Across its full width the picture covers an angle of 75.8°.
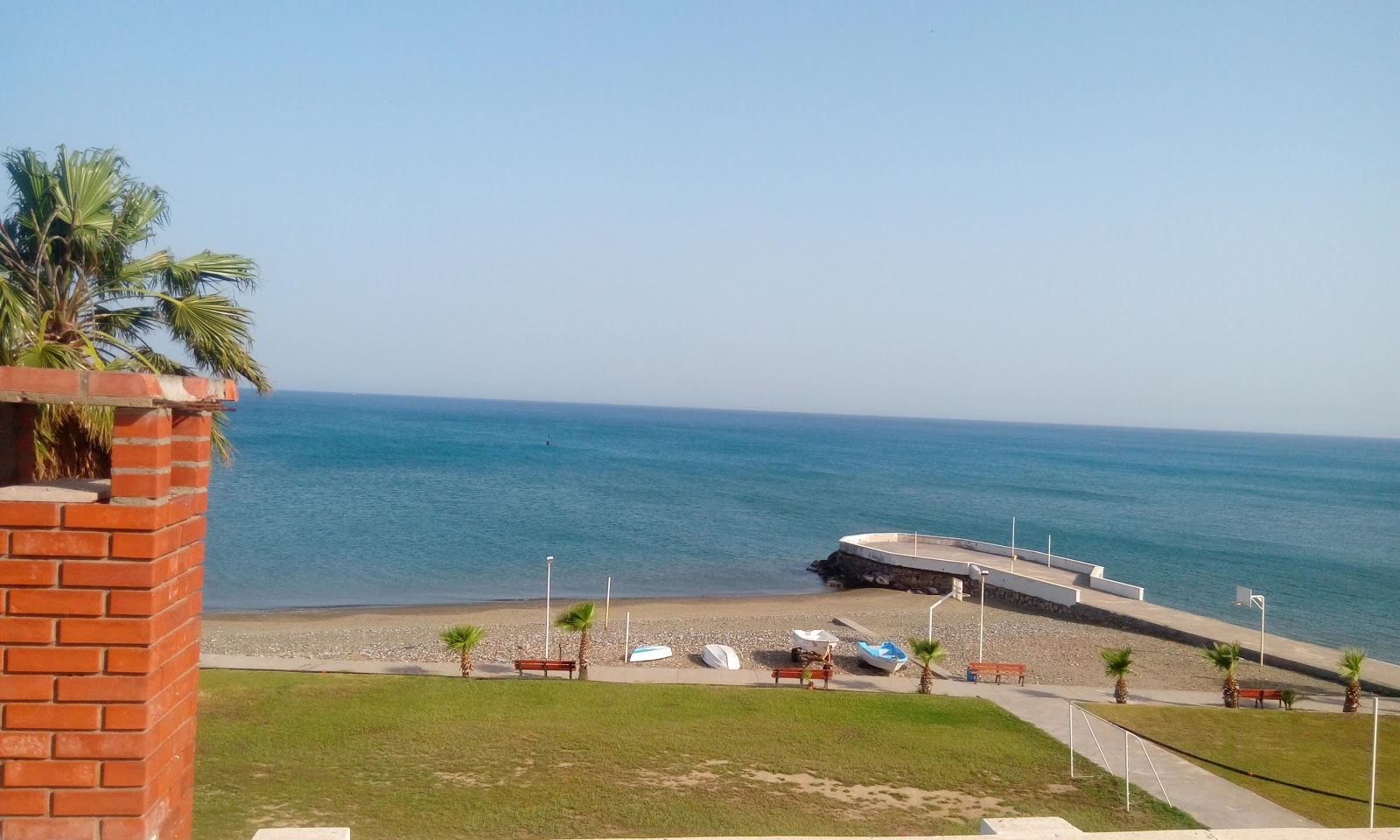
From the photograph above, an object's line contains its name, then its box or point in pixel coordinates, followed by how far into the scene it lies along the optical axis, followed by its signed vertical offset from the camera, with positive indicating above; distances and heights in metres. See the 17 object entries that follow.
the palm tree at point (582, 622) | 21.28 -5.20
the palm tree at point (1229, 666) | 20.81 -5.46
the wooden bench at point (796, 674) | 21.50 -6.29
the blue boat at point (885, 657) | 25.33 -6.83
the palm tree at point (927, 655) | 20.83 -5.62
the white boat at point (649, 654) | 26.05 -7.20
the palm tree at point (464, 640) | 20.67 -5.57
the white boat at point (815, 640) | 26.72 -6.80
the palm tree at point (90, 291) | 7.22 +0.86
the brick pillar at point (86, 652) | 3.07 -0.93
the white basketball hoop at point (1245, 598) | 27.82 -5.20
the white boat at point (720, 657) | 25.48 -7.10
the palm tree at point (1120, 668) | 20.19 -5.43
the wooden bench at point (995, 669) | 23.89 -6.70
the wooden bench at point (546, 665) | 21.20 -6.22
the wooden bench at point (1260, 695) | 21.48 -6.31
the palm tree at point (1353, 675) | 20.41 -5.52
